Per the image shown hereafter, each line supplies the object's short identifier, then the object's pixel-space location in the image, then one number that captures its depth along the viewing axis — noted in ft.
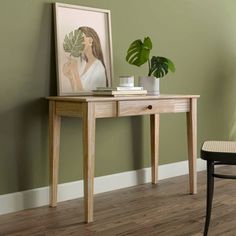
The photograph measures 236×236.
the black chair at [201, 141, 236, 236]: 6.22
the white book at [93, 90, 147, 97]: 8.16
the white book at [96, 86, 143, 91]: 8.27
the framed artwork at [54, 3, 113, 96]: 8.68
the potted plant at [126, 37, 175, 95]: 9.13
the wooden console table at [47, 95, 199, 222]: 7.64
